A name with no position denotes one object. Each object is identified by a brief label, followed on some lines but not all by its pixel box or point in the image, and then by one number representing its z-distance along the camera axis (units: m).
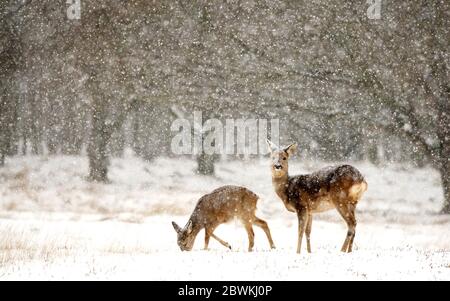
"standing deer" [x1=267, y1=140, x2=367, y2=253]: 11.42
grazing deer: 12.80
